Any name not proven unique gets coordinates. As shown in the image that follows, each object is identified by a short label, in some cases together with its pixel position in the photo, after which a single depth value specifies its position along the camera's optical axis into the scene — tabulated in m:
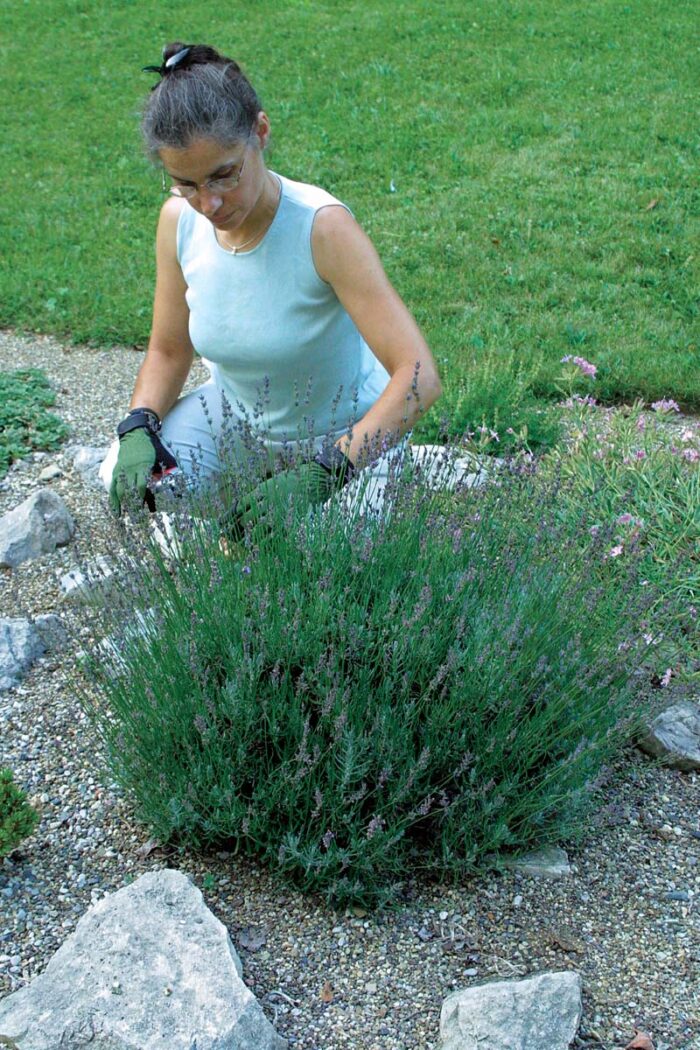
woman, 2.99
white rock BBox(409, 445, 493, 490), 2.91
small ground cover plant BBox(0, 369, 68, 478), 5.18
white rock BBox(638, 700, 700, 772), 3.11
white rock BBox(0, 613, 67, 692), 3.42
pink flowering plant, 3.45
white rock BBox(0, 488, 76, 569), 4.19
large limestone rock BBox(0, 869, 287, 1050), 2.14
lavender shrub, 2.45
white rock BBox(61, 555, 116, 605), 2.74
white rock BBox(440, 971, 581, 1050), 2.15
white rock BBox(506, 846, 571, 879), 2.67
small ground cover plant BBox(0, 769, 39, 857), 2.58
